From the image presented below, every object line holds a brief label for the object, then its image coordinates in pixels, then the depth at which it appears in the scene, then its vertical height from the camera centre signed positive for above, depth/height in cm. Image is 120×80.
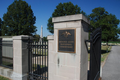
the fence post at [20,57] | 416 -81
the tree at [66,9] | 2338 +803
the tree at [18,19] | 2536 +603
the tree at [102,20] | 1407 +313
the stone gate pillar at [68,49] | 271 -28
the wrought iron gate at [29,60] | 415 -98
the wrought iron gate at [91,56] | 274 -50
